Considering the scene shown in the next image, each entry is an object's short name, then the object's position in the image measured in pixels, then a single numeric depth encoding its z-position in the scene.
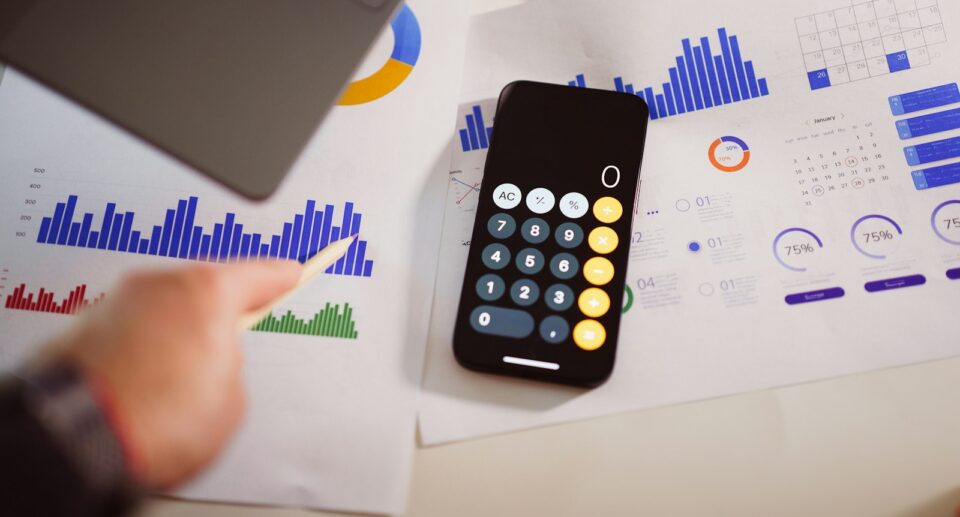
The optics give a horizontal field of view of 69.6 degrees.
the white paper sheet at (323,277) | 0.42
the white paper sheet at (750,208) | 0.43
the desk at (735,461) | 0.40
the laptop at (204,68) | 0.34
